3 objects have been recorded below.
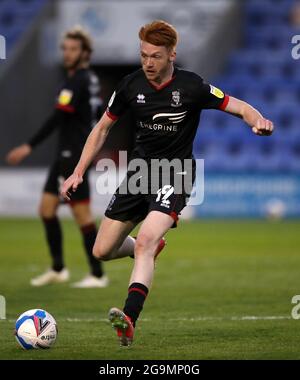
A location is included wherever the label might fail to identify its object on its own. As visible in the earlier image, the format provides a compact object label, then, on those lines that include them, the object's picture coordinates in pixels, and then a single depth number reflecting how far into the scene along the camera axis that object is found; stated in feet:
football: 41.19
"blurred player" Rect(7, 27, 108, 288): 64.28
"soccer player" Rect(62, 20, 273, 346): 42.32
